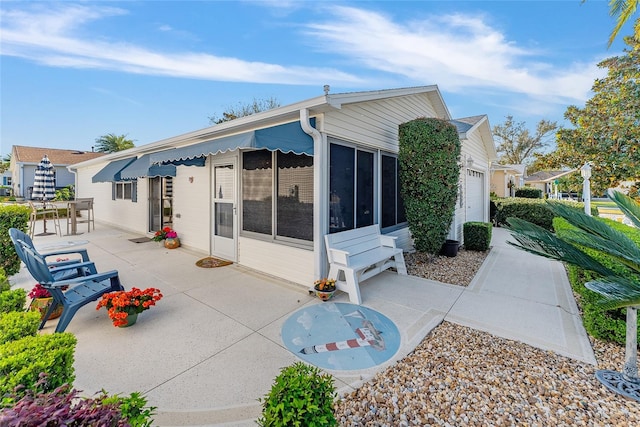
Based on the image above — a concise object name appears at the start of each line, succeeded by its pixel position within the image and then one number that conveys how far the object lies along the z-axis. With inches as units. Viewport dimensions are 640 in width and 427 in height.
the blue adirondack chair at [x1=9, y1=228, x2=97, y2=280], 163.9
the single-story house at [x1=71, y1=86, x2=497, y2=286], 200.8
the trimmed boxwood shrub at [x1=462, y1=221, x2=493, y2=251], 349.7
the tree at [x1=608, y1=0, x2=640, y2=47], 292.4
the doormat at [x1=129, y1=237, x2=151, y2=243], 390.9
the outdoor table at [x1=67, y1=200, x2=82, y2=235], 445.7
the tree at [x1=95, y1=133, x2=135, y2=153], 1628.0
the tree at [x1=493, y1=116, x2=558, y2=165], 1325.0
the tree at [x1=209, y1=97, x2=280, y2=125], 981.2
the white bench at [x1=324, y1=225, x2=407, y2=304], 192.1
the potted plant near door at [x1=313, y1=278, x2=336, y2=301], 192.5
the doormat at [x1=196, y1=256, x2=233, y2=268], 275.9
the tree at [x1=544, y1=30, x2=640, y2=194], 347.6
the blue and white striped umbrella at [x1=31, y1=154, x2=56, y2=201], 466.9
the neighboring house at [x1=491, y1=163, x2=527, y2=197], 840.3
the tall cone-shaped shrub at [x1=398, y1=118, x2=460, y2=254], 255.6
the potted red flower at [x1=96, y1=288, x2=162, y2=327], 145.6
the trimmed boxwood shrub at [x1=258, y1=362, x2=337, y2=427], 63.8
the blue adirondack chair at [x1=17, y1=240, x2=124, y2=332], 140.2
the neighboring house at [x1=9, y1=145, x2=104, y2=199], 1129.4
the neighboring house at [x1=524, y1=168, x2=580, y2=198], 1361.0
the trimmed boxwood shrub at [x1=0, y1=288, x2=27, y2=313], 116.8
